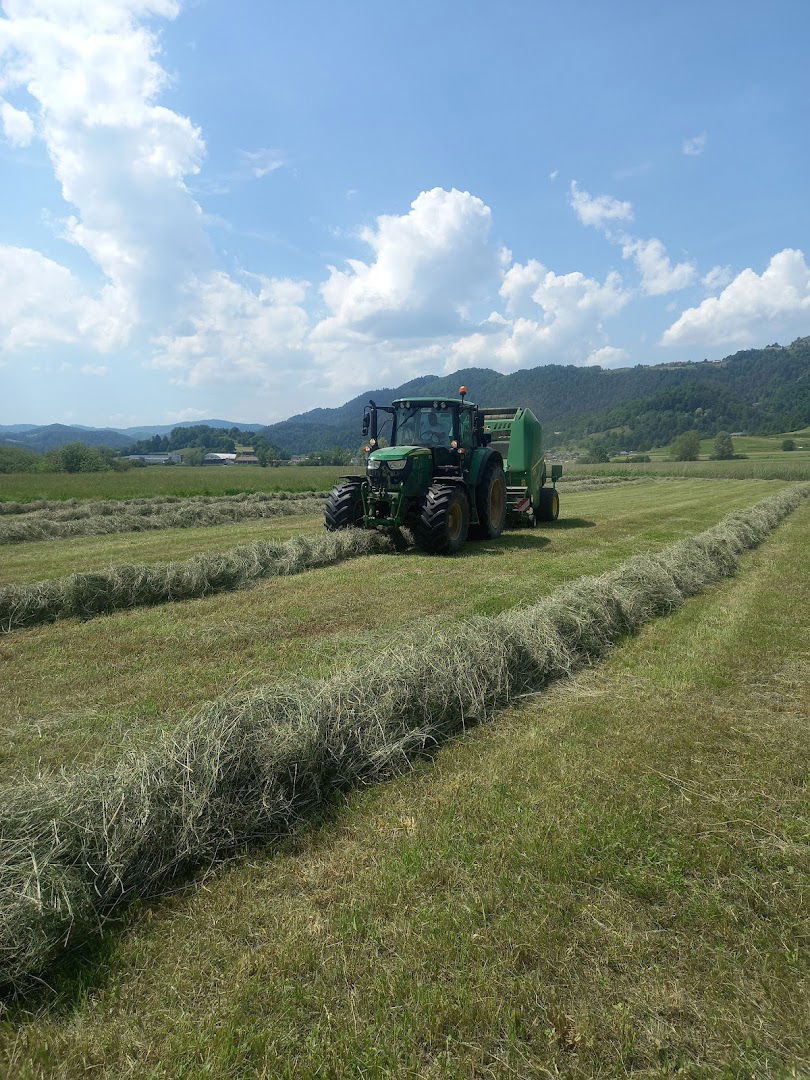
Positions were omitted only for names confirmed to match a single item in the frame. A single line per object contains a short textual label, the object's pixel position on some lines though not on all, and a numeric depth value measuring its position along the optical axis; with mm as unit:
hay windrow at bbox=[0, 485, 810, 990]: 2189
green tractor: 9398
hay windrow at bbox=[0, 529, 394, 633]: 6320
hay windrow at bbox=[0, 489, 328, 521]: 15422
